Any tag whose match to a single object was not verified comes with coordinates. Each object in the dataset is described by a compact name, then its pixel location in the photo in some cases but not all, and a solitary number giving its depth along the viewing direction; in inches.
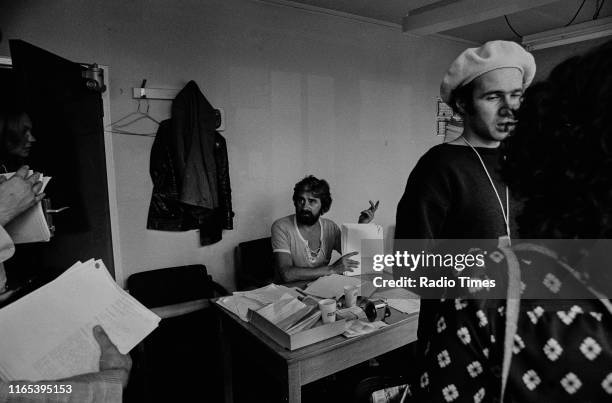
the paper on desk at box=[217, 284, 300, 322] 71.4
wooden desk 58.2
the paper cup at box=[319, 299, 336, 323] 63.2
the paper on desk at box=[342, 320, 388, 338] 64.0
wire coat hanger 108.9
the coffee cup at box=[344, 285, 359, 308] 69.4
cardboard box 59.1
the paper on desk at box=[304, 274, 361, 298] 76.9
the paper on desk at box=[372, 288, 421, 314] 74.0
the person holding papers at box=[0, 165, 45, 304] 48.5
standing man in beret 49.4
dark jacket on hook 111.7
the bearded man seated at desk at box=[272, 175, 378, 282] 102.1
